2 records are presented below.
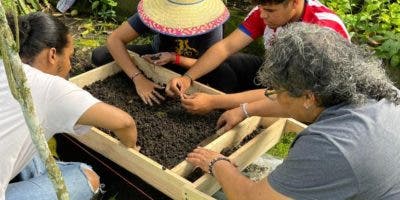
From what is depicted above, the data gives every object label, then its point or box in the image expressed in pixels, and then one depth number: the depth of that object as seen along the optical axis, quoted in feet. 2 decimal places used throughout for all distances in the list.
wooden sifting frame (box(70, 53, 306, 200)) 7.70
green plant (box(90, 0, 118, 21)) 16.87
